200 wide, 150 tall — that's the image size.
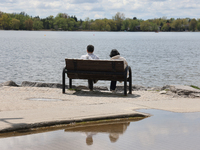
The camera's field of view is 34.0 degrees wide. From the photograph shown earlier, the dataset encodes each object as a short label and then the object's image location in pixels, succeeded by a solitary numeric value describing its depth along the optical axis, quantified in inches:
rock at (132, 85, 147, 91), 562.9
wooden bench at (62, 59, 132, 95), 394.9
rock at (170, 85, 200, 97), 404.2
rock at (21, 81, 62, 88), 527.2
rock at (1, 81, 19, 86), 543.0
